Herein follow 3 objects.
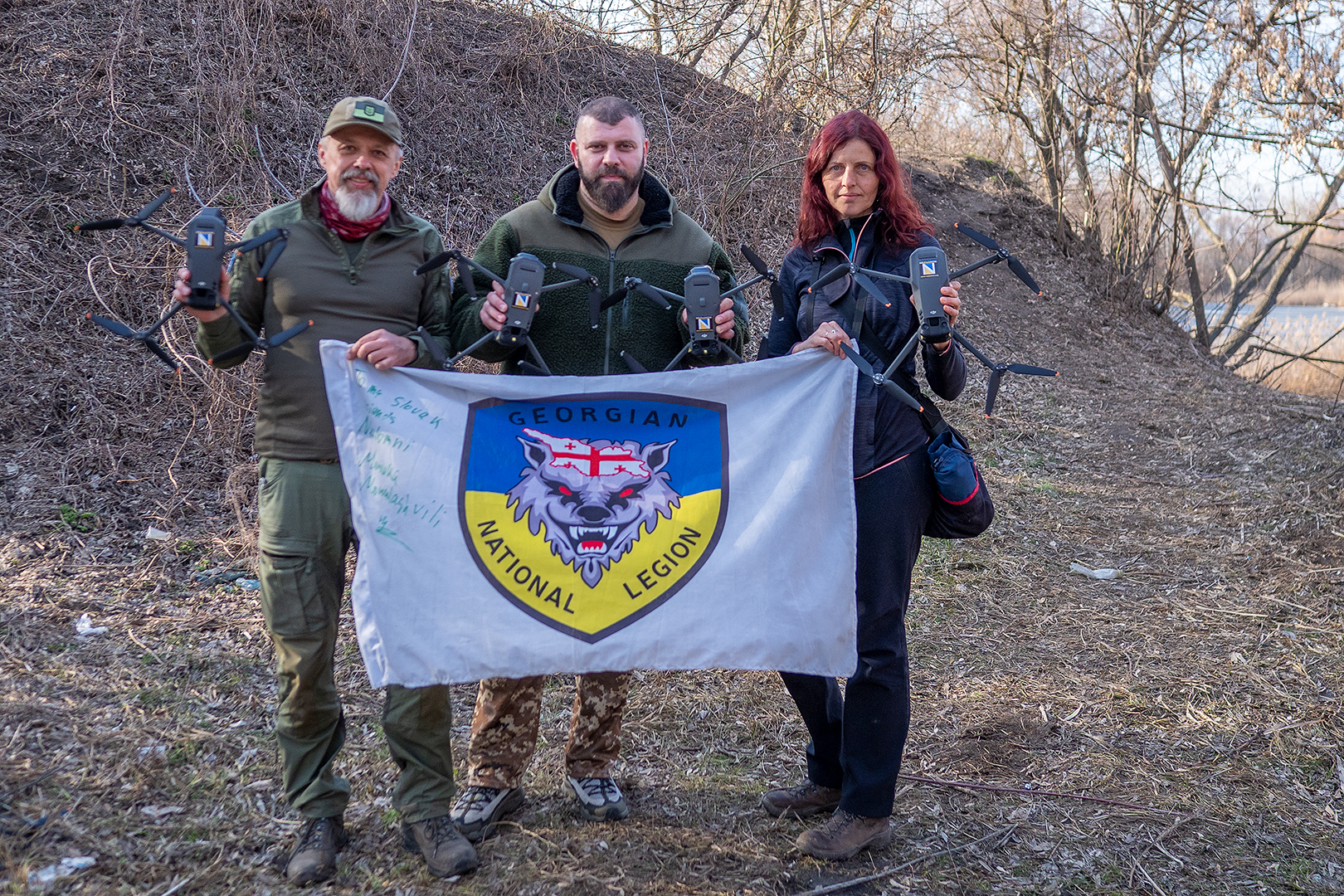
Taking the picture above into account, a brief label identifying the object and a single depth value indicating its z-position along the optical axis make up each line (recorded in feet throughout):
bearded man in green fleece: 11.10
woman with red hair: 10.34
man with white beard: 10.03
